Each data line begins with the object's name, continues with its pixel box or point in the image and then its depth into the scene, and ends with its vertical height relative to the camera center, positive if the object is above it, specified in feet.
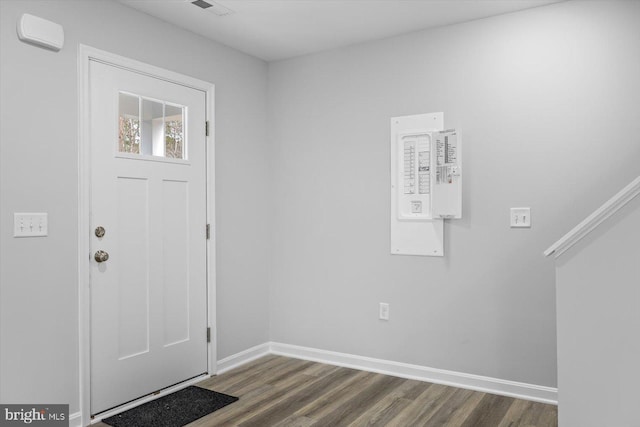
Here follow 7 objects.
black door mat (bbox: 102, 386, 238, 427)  9.12 -3.93
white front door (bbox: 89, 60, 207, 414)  9.38 -0.42
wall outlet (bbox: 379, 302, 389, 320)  11.96 -2.40
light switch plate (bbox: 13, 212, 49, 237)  8.05 -0.17
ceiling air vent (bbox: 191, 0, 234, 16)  9.80 +4.36
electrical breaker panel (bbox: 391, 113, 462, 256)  10.77 +0.76
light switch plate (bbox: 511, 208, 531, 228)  10.21 -0.06
